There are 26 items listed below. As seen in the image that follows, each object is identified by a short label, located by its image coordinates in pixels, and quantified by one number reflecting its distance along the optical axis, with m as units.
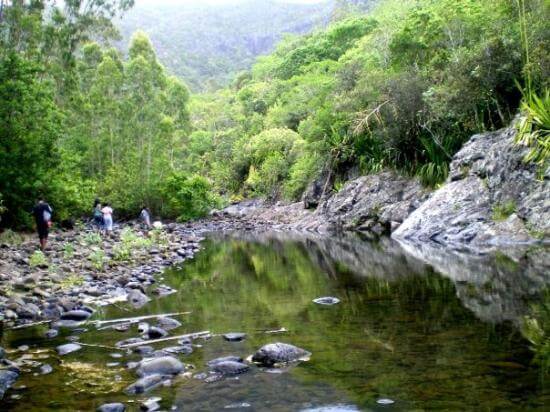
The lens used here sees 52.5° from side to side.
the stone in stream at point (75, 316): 9.64
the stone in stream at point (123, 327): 8.72
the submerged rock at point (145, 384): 5.84
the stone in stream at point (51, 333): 8.40
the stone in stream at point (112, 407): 5.23
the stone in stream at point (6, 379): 5.89
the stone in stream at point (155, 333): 8.13
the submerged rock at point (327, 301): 10.13
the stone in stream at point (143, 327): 8.47
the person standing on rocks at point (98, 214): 27.16
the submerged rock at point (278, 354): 6.59
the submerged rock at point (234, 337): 7.76
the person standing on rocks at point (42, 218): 18.22
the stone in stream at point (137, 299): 10.95
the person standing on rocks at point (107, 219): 25.61
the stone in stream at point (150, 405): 5.28
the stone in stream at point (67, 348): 7.45
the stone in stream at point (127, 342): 7.78
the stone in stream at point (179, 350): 7.24
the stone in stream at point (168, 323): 8.74
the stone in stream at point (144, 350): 7.29
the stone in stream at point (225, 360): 6.60
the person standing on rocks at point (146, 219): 32.21
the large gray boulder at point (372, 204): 27.05
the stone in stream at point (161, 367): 6.31
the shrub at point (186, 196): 41.47
